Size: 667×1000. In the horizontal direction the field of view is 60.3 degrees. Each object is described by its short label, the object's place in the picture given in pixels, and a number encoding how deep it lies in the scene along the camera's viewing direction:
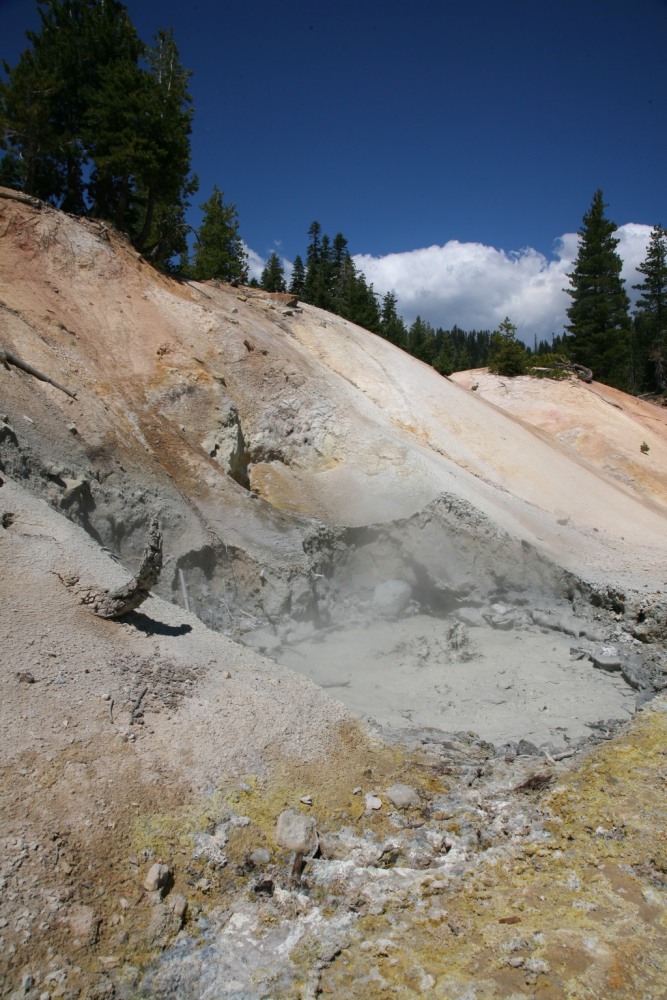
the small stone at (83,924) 4.46
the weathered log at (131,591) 7.52
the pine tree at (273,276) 48.81
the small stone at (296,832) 5.65
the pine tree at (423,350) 49.25
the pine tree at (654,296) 52.06
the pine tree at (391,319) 51.79
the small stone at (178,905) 4.88
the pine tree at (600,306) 36.06
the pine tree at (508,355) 29.42
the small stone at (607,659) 10.41
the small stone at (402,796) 6.41
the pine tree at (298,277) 55.25
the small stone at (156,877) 4.96
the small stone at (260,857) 5.50
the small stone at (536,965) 4.52
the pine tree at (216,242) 31.20
